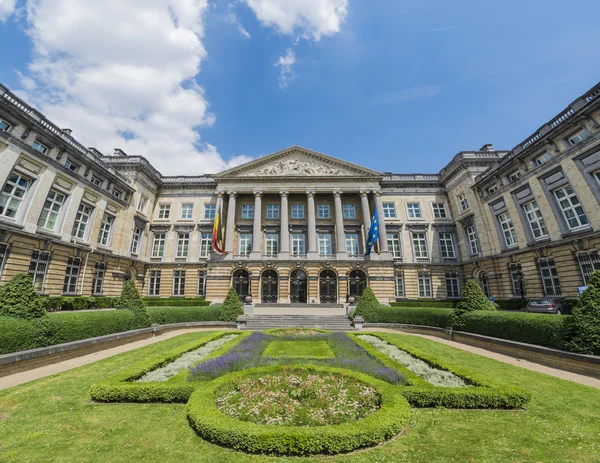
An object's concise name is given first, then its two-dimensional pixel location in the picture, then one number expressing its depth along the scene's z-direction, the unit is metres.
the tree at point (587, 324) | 9.45
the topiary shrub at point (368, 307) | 22.28
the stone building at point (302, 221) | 20.64
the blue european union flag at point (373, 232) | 31.28
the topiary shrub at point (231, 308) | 22.14
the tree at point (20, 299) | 10.24
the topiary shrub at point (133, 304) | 16.89
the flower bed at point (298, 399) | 5.41
